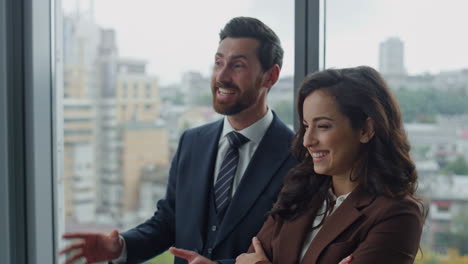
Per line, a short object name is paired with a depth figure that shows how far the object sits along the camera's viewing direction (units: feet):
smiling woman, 4.21
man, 5.28
